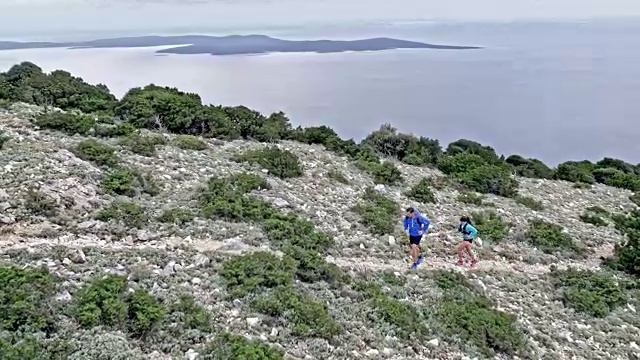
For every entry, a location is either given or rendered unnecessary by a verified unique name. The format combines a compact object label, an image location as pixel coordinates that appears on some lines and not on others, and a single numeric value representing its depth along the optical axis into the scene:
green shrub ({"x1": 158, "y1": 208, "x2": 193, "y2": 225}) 13.42
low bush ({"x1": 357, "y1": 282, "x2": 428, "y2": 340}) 10.85
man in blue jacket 14.59
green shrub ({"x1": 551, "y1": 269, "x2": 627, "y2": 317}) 13.94
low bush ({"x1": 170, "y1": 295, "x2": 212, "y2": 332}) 9.23
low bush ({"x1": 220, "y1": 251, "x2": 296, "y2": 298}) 10.67
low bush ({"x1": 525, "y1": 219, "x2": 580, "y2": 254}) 17.77
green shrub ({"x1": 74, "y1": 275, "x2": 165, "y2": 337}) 8.83
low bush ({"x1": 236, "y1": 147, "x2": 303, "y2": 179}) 19.20
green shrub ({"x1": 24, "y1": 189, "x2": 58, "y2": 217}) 12.31
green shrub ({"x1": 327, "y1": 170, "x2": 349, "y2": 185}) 20.14
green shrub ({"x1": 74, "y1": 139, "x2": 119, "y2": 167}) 15.92
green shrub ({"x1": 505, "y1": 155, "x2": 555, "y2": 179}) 33.64
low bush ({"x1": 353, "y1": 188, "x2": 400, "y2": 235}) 16.30
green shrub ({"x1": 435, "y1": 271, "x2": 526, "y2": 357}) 11.35
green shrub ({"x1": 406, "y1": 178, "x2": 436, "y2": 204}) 20.17
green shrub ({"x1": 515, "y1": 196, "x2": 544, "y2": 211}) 22.61
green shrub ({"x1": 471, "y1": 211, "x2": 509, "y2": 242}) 17.61
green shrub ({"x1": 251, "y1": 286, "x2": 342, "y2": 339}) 9.83
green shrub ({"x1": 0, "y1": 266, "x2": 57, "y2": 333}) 8.28
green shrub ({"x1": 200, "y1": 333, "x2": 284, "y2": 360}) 8.47
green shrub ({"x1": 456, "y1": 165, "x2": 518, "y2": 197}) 24.38
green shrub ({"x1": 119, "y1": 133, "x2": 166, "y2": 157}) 18.11
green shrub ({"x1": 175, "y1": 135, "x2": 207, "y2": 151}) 20.16
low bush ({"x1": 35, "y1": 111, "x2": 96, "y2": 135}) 18.53
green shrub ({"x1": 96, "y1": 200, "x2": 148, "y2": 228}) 12.84
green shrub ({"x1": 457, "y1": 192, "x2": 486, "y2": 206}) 21.34
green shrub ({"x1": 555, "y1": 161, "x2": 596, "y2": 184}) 33.62
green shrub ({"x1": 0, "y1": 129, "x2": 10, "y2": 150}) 15.49
